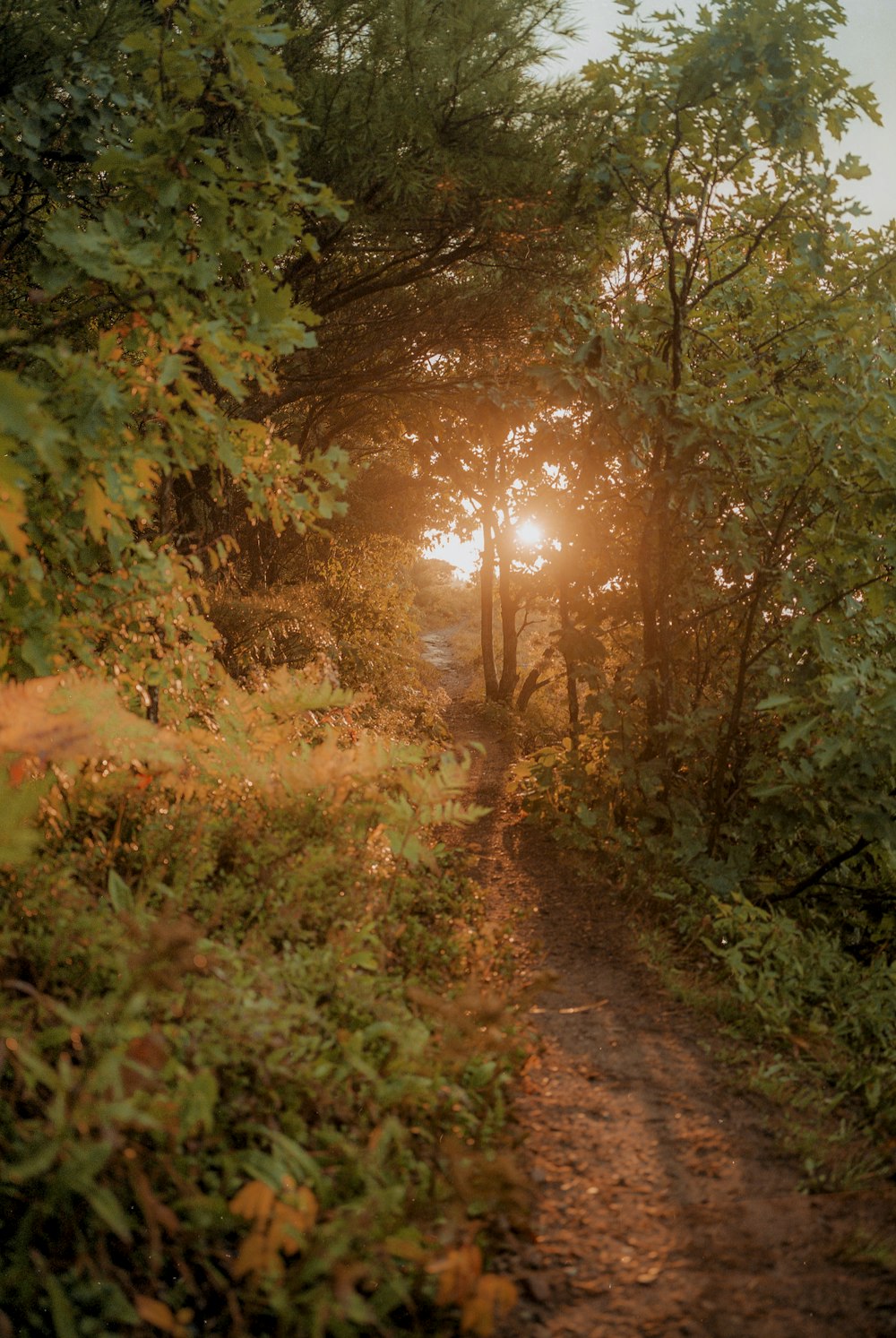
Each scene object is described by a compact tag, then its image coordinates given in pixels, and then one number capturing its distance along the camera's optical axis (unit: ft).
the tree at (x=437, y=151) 22.41
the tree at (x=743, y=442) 17.98
